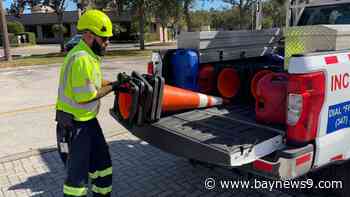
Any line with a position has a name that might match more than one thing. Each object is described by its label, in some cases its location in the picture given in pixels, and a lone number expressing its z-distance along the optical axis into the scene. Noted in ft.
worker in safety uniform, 10.85
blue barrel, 14.35
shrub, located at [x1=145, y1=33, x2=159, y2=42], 176.45
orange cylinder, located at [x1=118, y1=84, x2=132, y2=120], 11.96
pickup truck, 9.36
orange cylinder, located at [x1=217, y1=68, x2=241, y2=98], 14.34
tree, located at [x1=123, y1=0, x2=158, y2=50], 82.53
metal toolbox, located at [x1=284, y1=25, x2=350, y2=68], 11.21
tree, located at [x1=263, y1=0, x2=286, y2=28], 136.98
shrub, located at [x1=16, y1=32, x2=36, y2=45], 163.54
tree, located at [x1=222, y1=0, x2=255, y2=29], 105.19
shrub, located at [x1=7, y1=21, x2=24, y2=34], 164.35
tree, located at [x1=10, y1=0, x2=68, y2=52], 83.06
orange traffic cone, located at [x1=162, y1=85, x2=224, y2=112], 12.79
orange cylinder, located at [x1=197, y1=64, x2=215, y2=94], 14.60
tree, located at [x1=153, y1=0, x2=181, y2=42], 84.53
